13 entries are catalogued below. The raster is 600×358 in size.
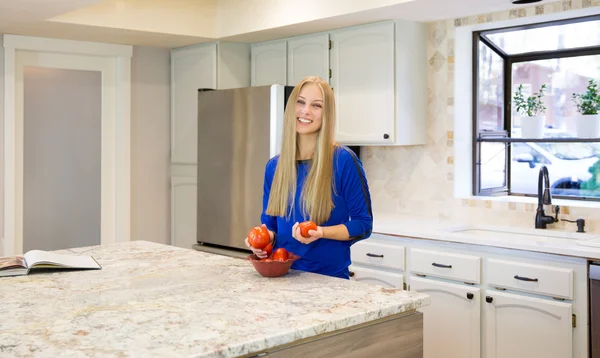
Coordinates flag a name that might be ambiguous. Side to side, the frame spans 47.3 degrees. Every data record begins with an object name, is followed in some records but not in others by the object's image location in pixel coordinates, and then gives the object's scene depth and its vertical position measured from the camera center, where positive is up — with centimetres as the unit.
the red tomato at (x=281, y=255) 229 -27
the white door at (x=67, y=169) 465 +5
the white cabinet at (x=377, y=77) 396 +58
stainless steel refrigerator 405 +12
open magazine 239 -32
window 378 +40
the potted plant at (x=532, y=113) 392 +36
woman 238 -3
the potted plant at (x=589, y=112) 368 +34
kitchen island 156 -37
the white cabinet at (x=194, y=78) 482 +71
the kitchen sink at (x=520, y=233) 342 -31
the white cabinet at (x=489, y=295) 296 -56
